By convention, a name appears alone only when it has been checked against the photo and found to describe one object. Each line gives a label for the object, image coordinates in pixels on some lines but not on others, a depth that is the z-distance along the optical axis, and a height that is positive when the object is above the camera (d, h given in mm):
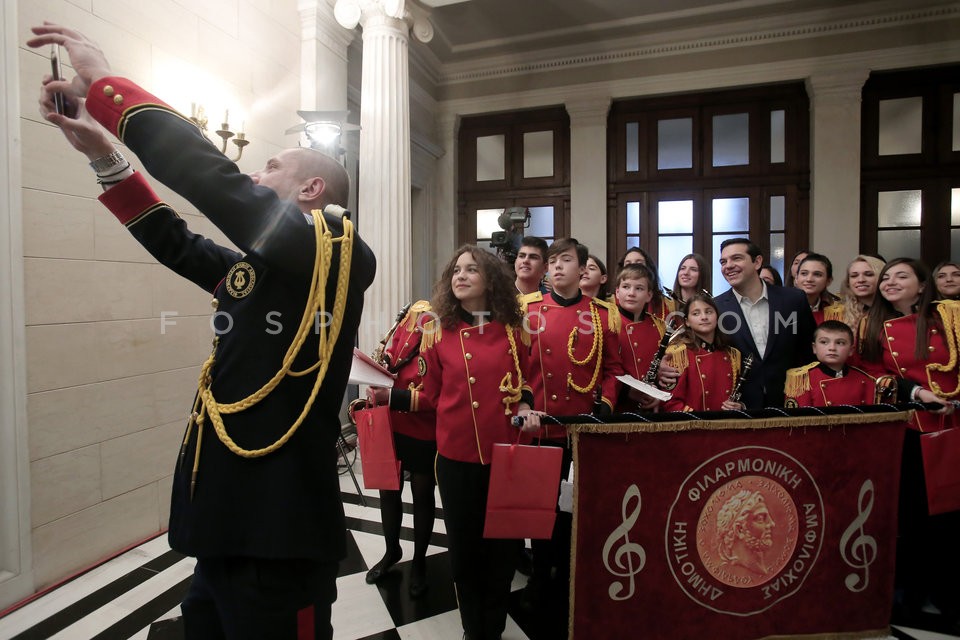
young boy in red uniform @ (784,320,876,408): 2211 -303
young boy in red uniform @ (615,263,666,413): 2682 -78
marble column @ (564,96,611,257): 6047 +1715
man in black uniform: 795 -101
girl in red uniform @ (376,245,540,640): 1710 -354
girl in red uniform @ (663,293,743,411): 2391 -263
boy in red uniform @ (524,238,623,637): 2289 -232
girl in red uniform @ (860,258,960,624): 2082 -513
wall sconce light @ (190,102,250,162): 2891 +1081
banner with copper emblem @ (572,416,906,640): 1612 -736
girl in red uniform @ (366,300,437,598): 2225 -610
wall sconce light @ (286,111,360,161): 3348 +1226
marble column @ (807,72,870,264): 5258 +1584
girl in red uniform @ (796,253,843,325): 3133 +159
